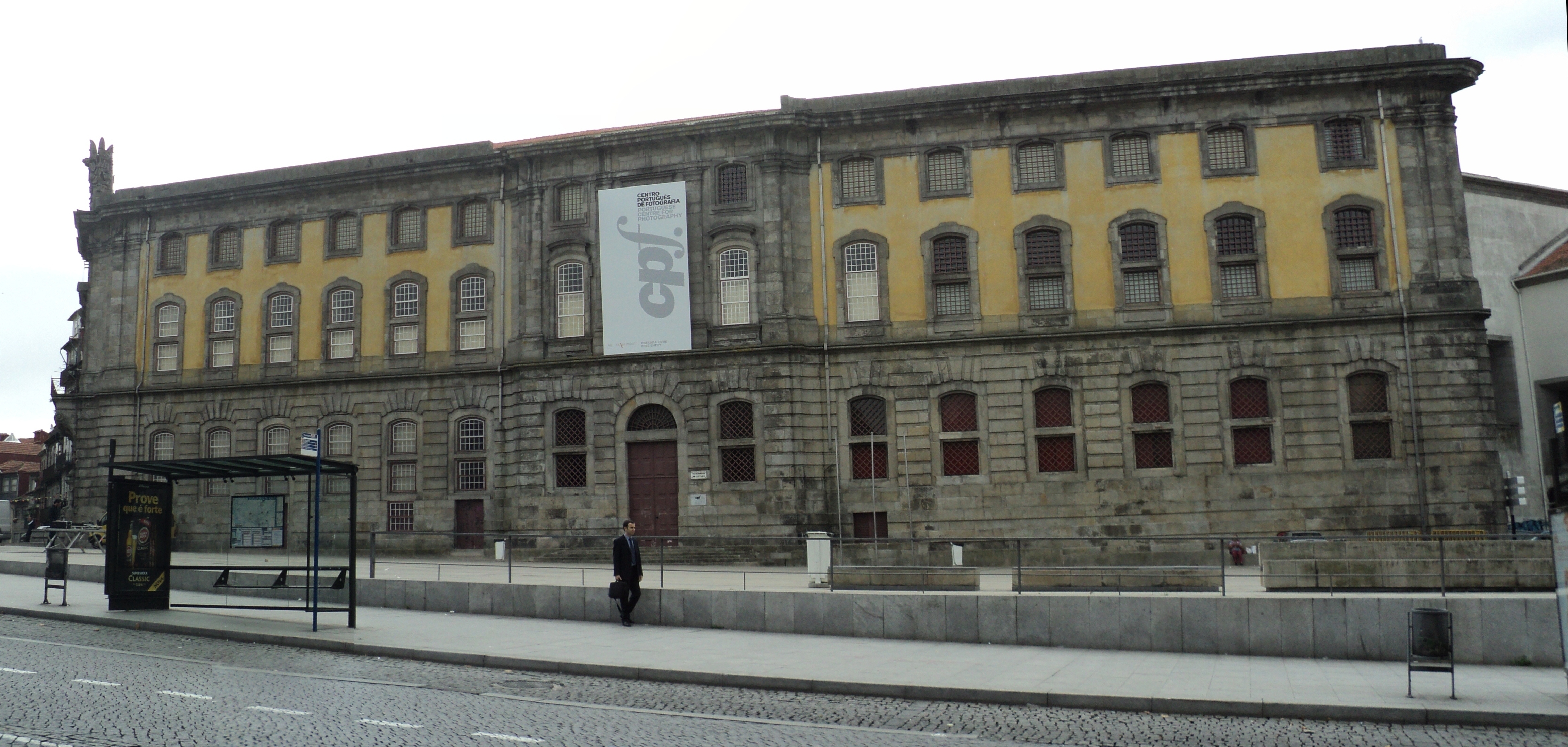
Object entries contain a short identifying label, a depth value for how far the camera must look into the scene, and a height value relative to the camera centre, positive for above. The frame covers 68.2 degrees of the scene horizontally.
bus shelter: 19.16 -0.18
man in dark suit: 19.52 -1.13
